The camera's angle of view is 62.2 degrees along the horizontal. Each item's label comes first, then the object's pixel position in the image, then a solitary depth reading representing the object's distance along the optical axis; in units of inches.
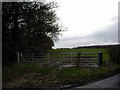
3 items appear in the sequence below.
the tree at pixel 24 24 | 417.4
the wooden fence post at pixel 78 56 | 318.7
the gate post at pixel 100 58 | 314.5
